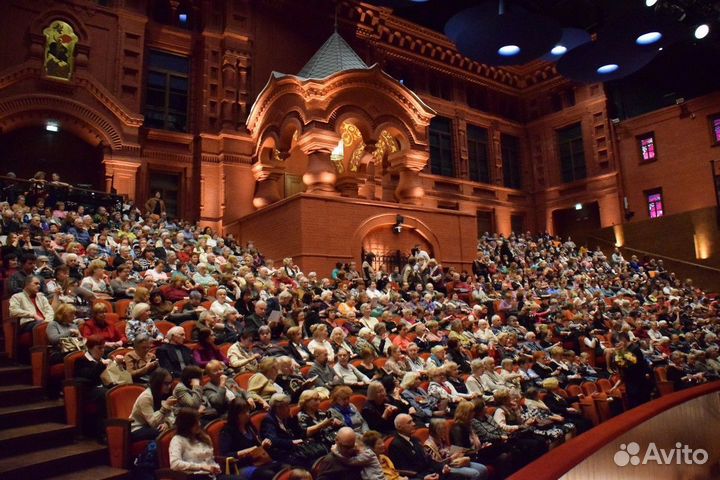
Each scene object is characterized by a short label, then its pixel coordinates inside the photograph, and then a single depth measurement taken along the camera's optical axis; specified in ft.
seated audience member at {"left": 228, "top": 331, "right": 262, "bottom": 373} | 19.33
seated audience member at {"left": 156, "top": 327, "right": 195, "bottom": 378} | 17.33
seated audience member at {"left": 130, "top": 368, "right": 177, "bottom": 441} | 14.17
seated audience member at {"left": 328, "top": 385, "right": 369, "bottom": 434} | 16.61
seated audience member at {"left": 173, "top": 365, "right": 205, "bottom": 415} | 14.56
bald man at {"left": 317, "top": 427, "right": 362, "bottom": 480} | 13.46
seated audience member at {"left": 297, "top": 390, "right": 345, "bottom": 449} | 15.80
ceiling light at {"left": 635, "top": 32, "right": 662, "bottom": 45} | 22.34
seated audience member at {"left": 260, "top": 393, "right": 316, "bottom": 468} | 14.74
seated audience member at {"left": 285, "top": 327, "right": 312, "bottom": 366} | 21.47
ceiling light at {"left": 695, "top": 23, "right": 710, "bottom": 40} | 40.65
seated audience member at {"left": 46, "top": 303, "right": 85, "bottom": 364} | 17.08
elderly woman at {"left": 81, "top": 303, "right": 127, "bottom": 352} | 18.39
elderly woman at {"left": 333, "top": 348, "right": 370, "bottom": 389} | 20.58
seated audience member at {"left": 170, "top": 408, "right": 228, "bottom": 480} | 12.32
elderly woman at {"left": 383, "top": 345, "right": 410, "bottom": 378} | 21.95
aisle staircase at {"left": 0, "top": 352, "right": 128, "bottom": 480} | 13.21
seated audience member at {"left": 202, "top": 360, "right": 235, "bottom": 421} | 15.48
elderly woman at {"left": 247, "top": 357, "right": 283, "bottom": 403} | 17.26
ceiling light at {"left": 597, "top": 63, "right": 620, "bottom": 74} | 24.82
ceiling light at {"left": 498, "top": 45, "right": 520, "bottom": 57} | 21.29
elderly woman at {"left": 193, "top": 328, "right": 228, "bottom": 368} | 18.93
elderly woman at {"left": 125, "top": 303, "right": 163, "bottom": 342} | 19.52
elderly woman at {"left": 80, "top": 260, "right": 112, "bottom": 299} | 24.22
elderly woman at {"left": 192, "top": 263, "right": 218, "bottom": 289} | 29.86
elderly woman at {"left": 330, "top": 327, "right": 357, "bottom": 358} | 23.21
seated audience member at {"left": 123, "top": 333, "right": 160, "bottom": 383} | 16.63
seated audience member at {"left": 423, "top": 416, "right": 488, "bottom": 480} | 16.26
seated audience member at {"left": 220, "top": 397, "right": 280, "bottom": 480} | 13.67
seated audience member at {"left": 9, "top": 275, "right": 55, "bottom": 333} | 18.57
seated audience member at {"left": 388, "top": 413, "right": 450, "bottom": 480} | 15.61
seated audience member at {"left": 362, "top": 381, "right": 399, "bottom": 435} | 17.85
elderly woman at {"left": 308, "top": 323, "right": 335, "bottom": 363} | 22.41
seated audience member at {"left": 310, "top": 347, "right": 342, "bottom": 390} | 19.63
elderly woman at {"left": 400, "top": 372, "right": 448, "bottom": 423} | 19.35
